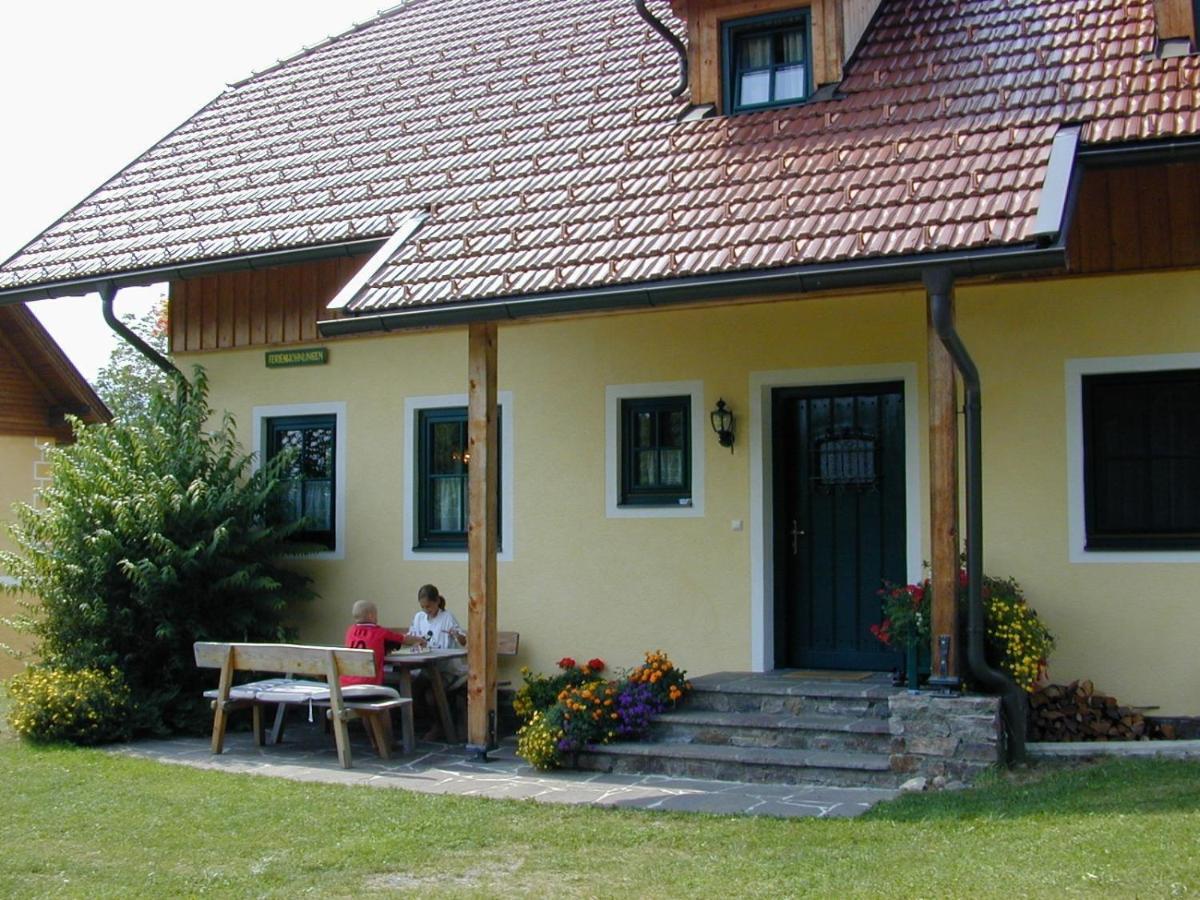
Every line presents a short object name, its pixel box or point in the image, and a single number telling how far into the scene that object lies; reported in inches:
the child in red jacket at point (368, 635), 437.1
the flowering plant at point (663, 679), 414.3
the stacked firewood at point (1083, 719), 386.9
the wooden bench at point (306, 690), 407.5
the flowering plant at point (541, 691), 441.7
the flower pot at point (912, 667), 366.3
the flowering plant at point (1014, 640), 368.5
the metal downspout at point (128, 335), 533.6
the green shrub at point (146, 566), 477.7
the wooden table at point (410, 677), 431.8
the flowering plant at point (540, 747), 394.3
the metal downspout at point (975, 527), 348.2
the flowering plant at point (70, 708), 452.8
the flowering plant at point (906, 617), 372.2
